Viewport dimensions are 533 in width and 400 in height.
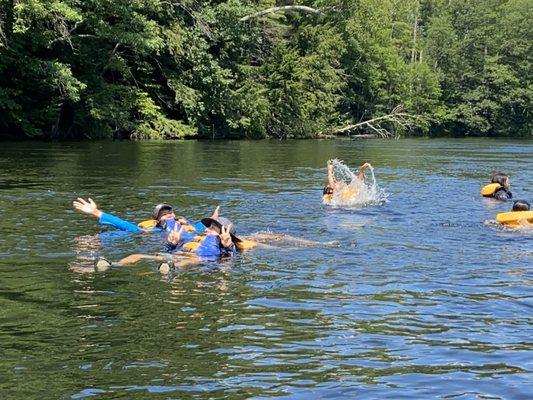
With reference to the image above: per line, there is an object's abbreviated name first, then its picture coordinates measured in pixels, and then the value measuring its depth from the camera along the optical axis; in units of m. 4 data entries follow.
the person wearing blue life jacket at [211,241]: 10.27
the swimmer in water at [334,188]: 16.38
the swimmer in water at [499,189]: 17.56
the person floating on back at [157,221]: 11.53
